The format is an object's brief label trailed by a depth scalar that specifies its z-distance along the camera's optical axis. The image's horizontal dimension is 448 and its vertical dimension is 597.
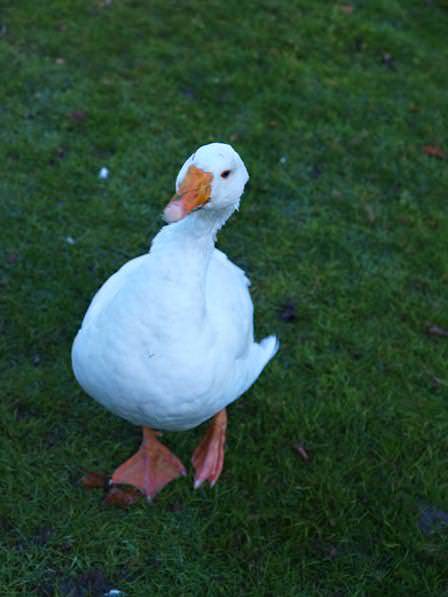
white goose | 2.29
